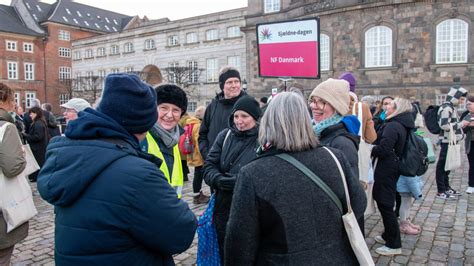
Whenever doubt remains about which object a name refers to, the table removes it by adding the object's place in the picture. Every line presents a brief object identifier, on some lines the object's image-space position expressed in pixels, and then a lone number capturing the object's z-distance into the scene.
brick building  53.00
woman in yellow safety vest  3.24
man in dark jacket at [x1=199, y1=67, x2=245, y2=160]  4.88
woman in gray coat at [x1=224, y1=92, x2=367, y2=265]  2.08
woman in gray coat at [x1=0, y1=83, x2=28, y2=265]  3.31
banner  5.42
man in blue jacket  1.63
